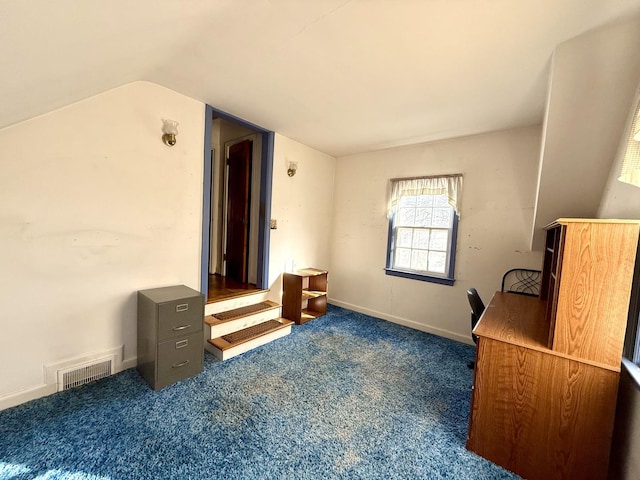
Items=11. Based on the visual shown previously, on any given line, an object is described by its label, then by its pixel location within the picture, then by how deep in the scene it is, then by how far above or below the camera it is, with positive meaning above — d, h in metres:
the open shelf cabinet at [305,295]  3.31 -0.95
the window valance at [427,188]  3.05 +0.55
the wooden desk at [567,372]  1.22 -0.71
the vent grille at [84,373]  1.86 -1.20
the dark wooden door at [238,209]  3.48 +0.17
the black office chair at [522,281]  2.68 -0.48
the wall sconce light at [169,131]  2.22 +0.75
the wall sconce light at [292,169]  3.42 +0.74
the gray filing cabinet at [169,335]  1.92 -0.92
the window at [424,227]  3.12 +0.05
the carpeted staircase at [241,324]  2.48 -1.11
